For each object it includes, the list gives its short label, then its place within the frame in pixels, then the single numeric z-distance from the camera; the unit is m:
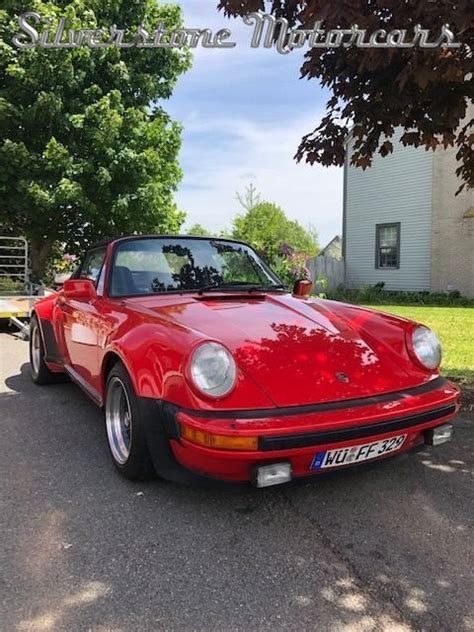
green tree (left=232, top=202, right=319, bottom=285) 11.88
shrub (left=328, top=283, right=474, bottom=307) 14.82
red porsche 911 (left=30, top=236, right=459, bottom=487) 2.37
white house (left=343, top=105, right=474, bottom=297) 15.46
